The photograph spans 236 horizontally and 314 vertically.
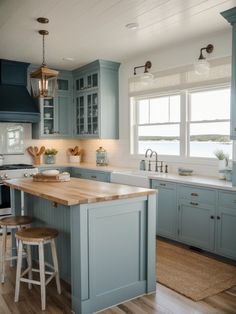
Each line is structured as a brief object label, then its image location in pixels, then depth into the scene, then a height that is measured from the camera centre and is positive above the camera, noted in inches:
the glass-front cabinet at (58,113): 244.8 +22.5
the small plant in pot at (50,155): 252.5 -9.9
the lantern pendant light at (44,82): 134.6 +25.3
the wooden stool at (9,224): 126.2 -31.6
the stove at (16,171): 206.1 -18.7
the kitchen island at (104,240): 101.3 -32.9
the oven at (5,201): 200.2 -36.0
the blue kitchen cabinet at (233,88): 140.4 +23.4
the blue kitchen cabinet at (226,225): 142.1 -36.8
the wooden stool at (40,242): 107.7 -33.1
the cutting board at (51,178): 140.7 -15.4
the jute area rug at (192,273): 120.6 -54.1
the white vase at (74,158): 268.3 -13.0
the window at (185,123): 177.2 +11.5
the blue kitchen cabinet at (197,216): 151.9 -36.0
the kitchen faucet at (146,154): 209.8 -8.2
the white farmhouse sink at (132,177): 182.2 -20.6
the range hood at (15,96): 218.2 +32.0
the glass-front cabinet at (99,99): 230.8 +31.5
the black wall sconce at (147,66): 209.7 +48.8
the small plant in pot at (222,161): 165.6 -9.7
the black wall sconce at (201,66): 162.9 +37.9
